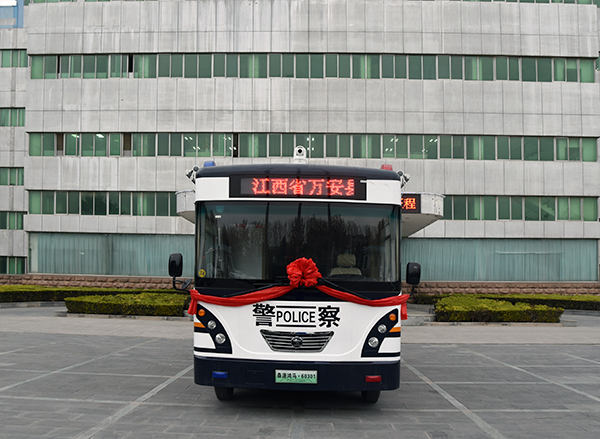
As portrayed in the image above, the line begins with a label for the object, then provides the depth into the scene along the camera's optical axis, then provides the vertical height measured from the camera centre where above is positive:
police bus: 7.24 -0.45
